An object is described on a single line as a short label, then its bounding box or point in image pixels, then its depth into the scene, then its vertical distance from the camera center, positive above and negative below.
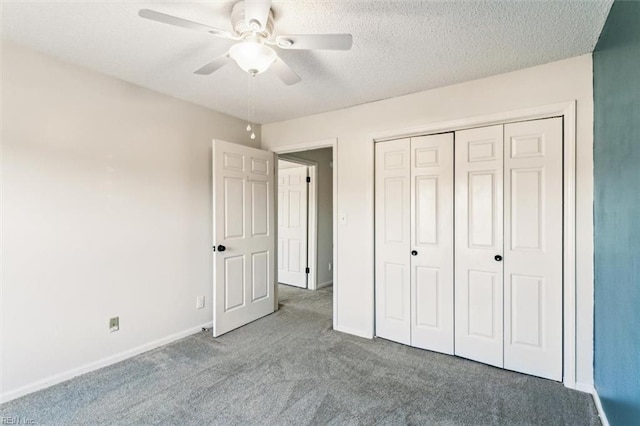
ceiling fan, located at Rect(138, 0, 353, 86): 1.42 +0.84
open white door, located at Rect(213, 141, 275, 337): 3.18 -0.28
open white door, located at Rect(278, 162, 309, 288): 5.10 -0.25
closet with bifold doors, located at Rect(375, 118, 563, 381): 2.38 -0.29
